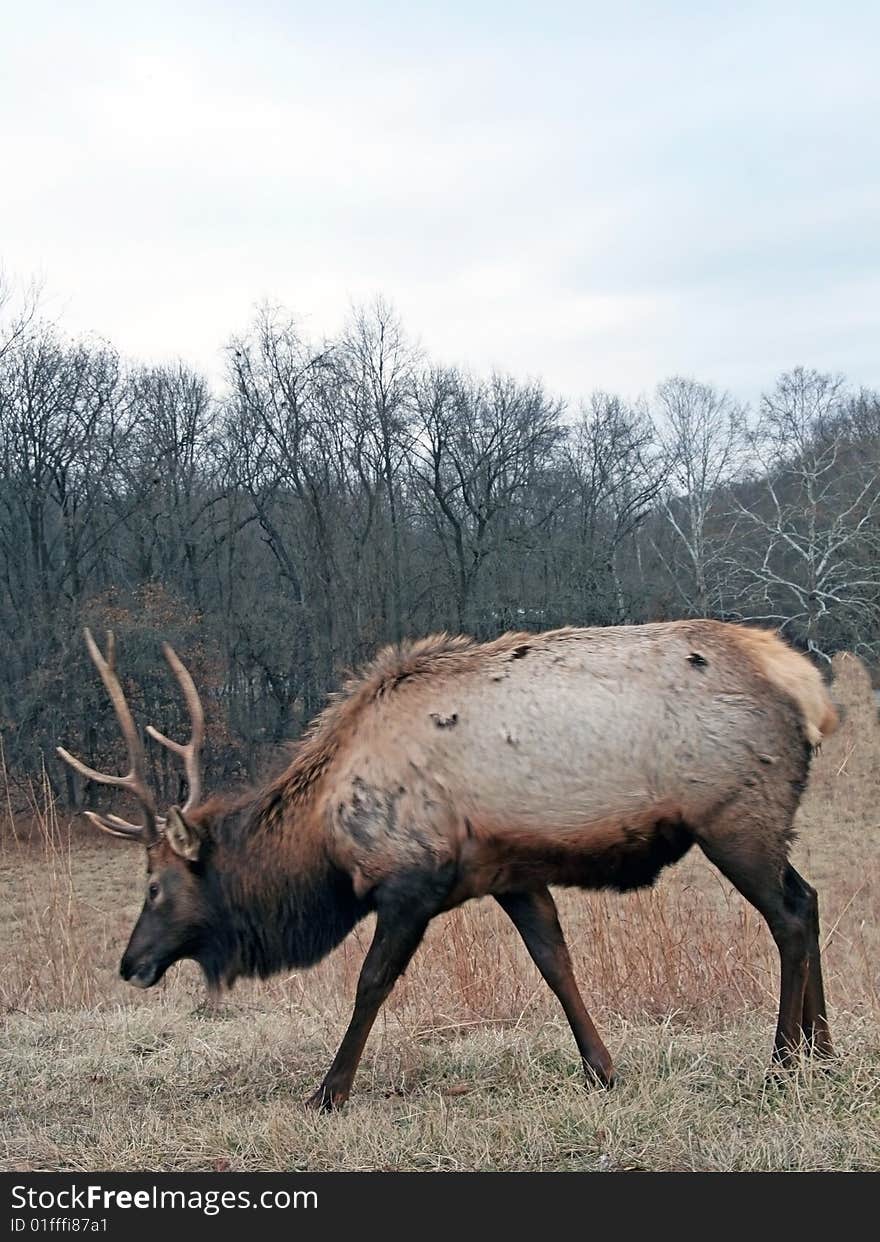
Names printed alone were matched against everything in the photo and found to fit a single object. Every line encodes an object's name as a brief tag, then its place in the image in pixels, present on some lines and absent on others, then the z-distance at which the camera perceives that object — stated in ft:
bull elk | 15.87
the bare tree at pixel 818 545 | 115.96
